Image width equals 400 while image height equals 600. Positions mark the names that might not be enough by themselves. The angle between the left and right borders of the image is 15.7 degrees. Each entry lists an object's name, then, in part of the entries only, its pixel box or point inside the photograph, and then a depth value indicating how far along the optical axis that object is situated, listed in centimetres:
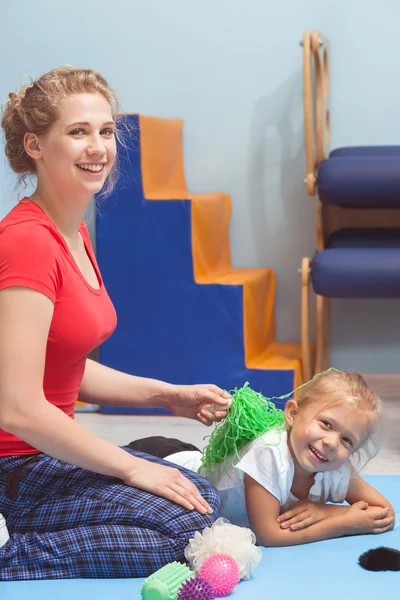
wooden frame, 395
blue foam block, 398
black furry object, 262
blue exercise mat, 250
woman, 251
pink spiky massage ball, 248
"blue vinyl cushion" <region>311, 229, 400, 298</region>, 377
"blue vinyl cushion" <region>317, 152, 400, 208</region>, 392
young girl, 266
